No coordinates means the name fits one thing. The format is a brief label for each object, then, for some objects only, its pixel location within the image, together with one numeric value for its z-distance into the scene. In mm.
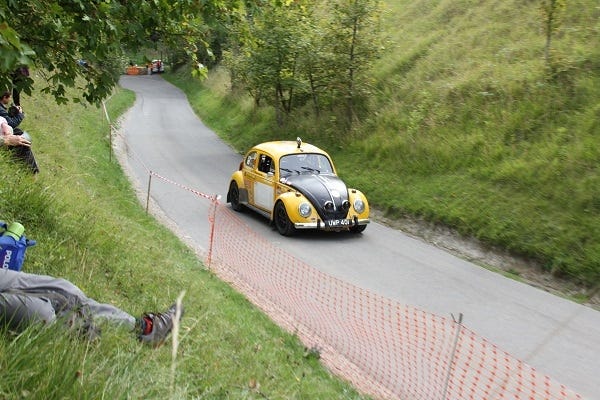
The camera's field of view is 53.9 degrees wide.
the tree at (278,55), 18656
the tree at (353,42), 17234
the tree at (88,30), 4863
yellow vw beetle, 11336
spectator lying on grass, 3500
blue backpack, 4387
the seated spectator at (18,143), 6793
